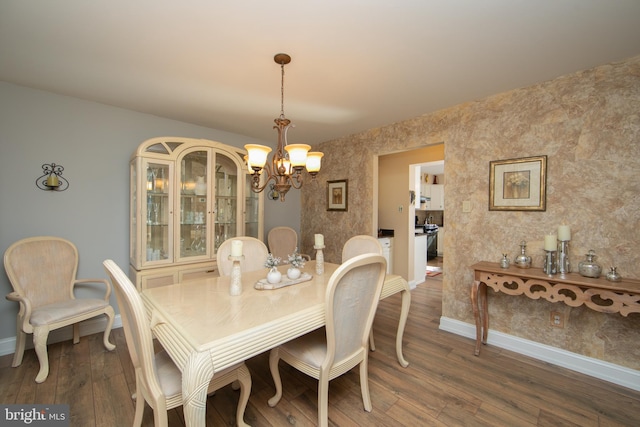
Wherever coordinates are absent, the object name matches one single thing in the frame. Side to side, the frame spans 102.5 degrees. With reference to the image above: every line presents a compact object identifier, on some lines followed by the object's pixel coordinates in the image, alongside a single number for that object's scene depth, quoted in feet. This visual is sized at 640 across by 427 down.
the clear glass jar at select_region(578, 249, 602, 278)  6.23
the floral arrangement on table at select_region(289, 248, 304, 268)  6.56
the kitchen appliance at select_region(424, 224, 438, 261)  21.75
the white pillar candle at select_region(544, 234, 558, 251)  6.68
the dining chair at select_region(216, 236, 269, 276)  7.24
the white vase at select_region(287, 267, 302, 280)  6.43
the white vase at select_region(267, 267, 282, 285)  5.96
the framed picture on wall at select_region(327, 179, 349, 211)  12.52
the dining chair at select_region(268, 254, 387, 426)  4.38
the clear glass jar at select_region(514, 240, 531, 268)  7.27
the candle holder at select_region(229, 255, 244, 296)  5.39
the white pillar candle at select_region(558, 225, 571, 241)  6.60
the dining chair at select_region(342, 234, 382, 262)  7.94
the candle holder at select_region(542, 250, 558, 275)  6.70
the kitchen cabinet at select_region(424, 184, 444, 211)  23.86
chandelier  5.56
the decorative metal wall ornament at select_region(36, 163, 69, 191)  7.84
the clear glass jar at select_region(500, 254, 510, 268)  7.39
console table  5.57
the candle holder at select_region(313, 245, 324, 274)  7.24
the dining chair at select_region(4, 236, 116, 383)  6.50
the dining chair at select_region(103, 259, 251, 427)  3.43
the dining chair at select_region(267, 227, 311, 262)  12.48
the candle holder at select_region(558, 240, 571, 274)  6.71
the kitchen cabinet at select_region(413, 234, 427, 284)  14.26
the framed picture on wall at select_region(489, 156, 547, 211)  7.30
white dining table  3.30
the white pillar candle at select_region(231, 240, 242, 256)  5.22
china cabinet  8.48
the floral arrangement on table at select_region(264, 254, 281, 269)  6.07
